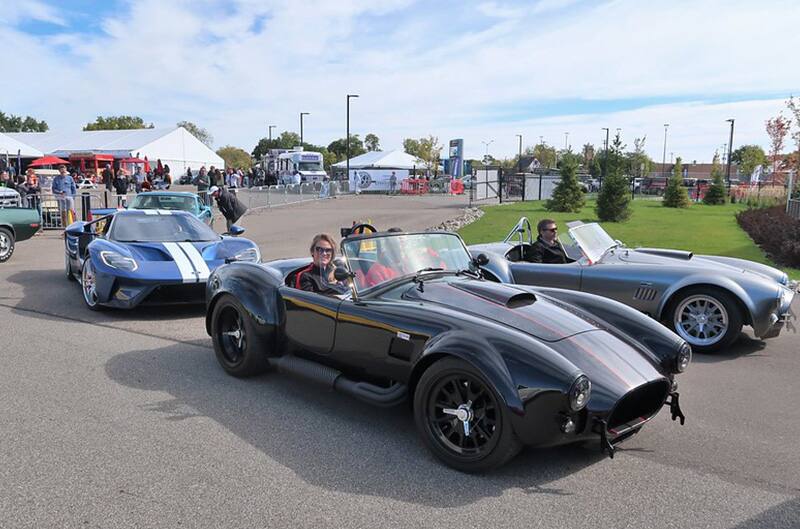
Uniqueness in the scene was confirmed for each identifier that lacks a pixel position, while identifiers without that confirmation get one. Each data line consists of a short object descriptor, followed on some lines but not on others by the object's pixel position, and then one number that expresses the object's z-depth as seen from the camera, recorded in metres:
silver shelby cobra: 6.27
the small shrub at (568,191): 25.62
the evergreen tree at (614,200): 21.91
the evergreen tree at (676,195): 31.36
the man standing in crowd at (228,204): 15.86
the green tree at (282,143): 110.75
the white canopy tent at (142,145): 51.62
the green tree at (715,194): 35.03
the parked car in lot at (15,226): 12.48
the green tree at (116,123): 94.94
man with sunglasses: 7.47
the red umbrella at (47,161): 37.03
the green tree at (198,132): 105.75
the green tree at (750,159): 63.28
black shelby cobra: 3.44
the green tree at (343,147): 114.57
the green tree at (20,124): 116.62
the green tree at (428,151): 67.00
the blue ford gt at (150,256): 7.61
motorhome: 48.12
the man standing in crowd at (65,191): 18.03
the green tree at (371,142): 125.12
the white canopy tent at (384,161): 55.71
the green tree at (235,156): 93.81
